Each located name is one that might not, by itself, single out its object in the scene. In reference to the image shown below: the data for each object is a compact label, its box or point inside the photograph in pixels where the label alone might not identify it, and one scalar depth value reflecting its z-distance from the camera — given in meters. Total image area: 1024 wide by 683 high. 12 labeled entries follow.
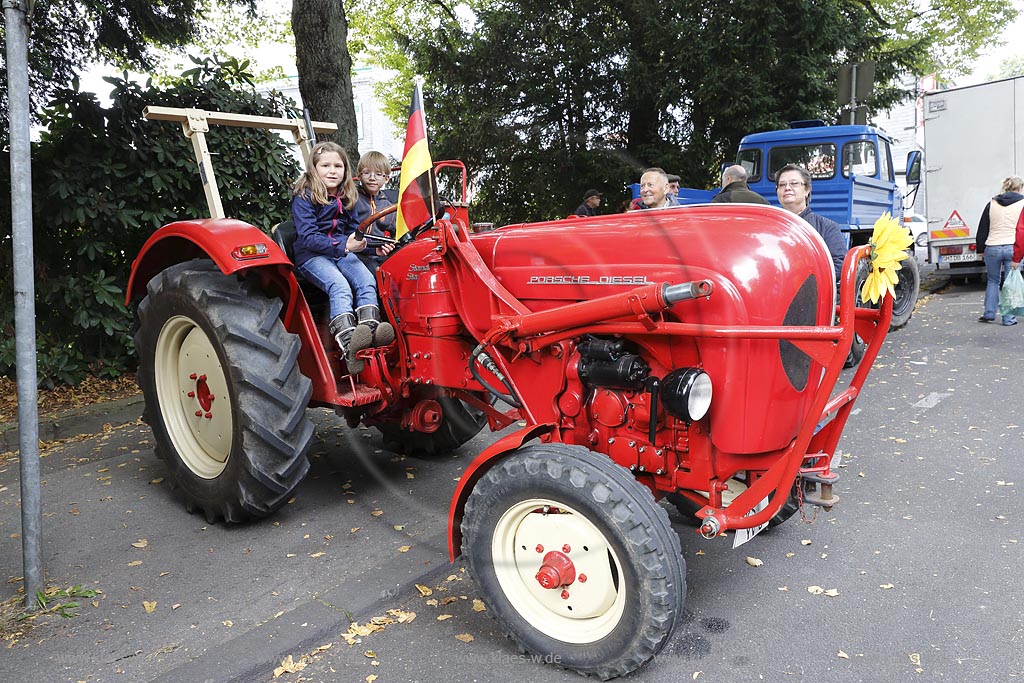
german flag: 3.11
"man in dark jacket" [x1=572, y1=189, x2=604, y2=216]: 10.11
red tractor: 2.46
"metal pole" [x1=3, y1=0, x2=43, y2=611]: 2.84
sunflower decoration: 2.60
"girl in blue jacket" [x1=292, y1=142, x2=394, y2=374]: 3.69
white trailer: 10.97
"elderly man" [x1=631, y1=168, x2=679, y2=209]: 5.31
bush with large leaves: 6.15
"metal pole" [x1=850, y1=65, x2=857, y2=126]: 10.90
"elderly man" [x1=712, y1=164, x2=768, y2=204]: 5.47
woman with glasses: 5.02
